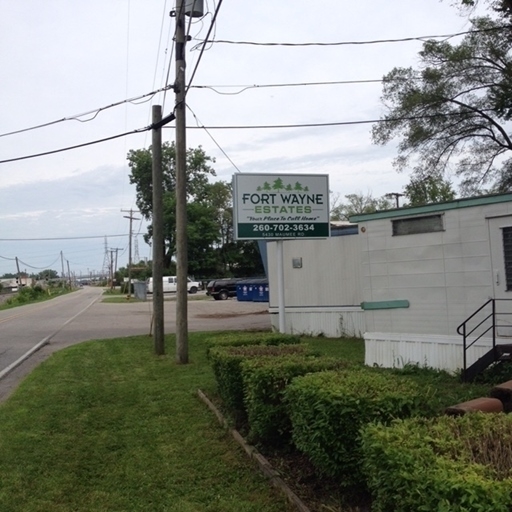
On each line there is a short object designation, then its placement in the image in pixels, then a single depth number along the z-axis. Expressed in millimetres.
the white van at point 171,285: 64625
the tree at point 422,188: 25031
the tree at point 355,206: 70625
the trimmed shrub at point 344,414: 4598
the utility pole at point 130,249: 67762
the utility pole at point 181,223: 13422
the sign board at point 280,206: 12797
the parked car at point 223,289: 50281
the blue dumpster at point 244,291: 32375
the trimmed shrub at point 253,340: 8914
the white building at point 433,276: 9781
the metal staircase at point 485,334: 9133
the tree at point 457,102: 21828
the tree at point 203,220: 66562
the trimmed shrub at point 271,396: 6051
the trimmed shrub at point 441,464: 2773
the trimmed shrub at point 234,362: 7148
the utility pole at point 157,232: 15383
